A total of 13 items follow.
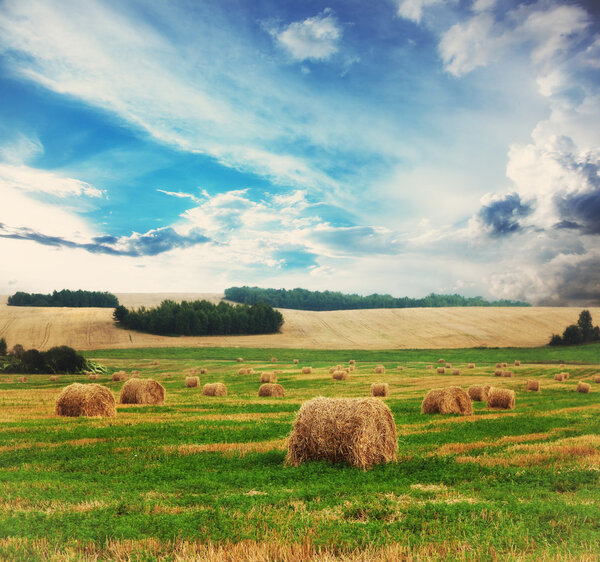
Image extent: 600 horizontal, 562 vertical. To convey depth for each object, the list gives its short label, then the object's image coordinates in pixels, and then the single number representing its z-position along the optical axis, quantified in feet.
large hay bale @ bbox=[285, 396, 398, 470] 38.99
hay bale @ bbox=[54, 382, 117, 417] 66.33
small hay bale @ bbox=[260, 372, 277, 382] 131.36
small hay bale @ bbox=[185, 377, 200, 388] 124.98
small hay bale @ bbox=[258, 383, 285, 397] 99.14
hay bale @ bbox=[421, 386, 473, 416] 72.08
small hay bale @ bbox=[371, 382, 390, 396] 98.99
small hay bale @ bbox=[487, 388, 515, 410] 81.10
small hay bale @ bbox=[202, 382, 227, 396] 100.17
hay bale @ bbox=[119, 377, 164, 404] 83.10
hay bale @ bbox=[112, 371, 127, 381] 143.95
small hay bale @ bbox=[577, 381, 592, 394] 107.34
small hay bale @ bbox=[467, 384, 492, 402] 95.25
